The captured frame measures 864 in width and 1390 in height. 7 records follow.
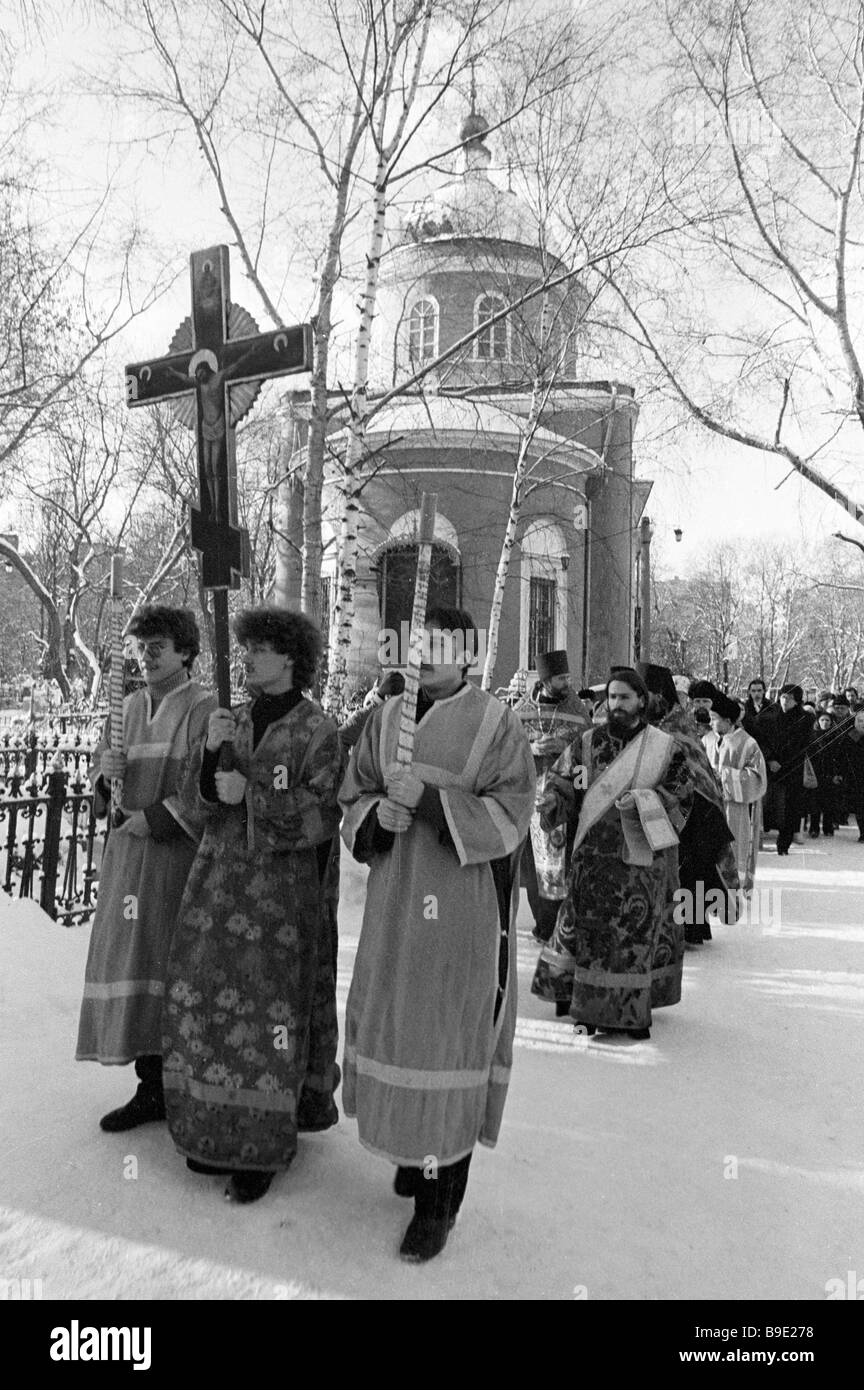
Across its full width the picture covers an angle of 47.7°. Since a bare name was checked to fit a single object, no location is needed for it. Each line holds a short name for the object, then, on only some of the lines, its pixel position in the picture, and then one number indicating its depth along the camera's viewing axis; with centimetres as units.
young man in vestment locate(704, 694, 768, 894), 925
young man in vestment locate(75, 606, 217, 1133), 370
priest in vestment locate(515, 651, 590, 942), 709
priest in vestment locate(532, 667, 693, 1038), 519
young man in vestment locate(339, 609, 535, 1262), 308
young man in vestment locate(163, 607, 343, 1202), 328
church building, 1739
